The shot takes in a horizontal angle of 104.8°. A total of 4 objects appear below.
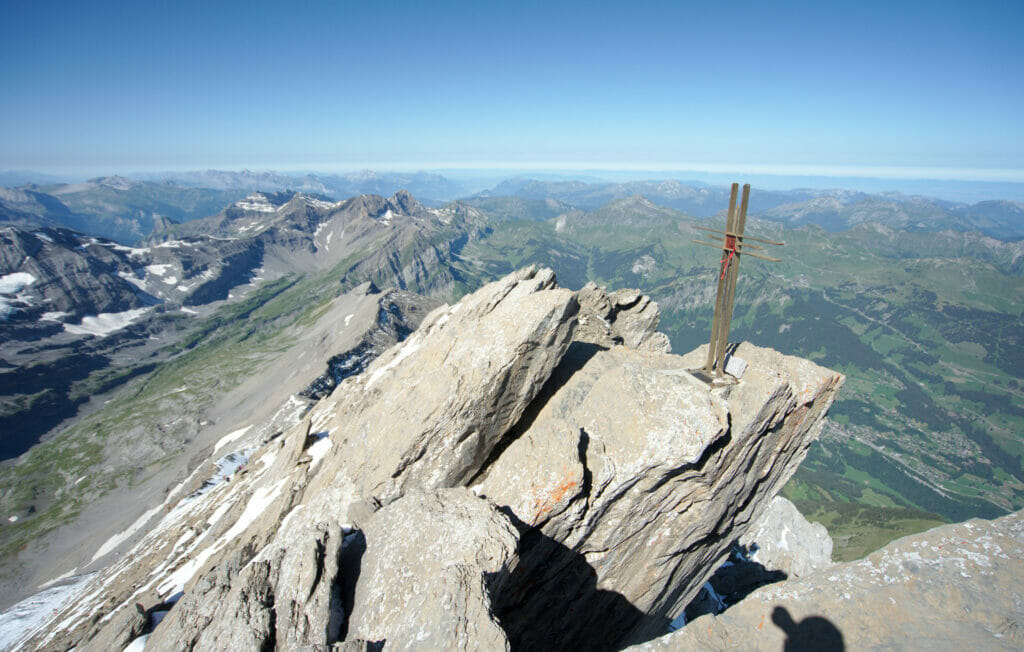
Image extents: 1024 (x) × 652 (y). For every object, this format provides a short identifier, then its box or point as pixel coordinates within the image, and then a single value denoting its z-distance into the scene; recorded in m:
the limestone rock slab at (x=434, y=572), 10.07
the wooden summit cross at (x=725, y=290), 18.44
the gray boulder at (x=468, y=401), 18.39
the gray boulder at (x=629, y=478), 17.03
